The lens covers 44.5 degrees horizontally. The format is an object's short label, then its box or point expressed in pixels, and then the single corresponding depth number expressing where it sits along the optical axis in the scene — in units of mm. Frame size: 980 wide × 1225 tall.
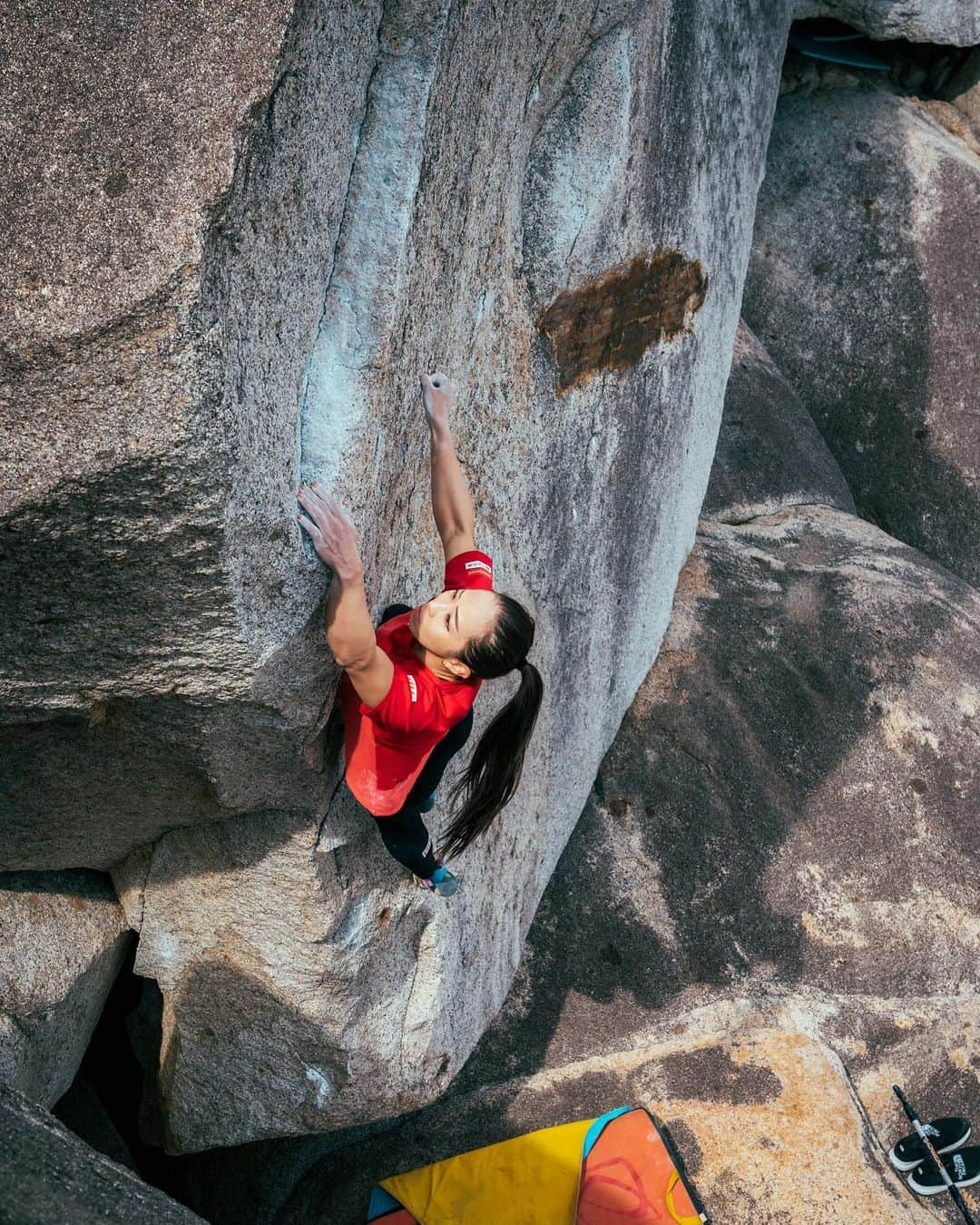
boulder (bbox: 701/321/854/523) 5996
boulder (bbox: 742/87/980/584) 6887
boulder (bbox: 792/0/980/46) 6832
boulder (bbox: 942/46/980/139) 7543
